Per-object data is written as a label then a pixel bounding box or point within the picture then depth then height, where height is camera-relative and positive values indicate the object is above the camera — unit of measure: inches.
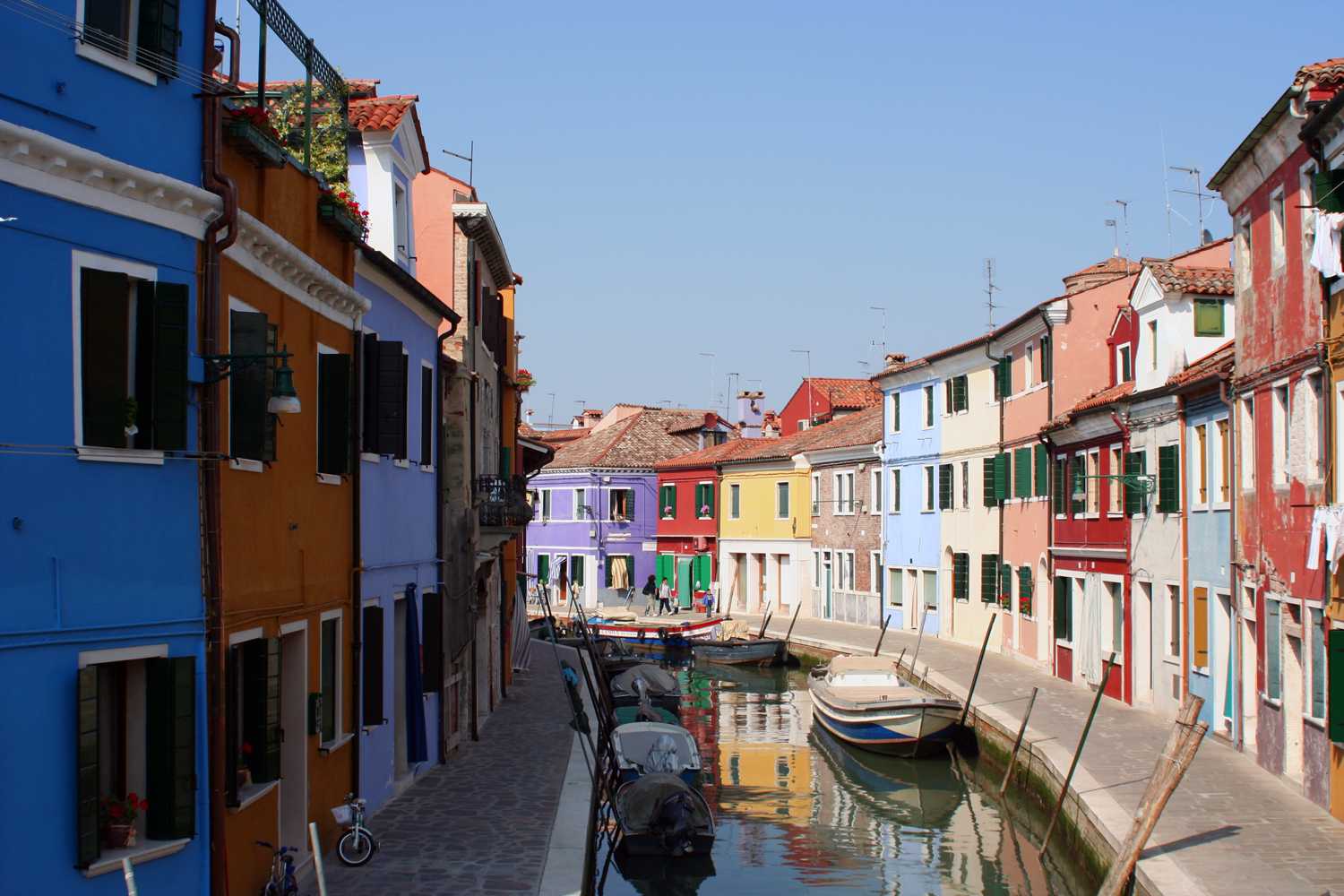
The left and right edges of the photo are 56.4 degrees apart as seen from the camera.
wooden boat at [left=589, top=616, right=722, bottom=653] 1558.8 -170.9
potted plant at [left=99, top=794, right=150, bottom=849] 306.8 -79.6
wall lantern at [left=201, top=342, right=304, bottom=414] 333.1 +33.4
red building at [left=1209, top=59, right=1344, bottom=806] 544.4 +37.0
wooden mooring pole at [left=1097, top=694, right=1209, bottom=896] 454.9 -106.1
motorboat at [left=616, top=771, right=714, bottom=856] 603.8 -156.5
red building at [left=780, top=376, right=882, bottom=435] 1991.1 +158.7
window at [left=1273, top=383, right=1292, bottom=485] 603.8 +29.5
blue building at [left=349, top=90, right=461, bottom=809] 510.3 +11.7
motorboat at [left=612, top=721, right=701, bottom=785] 674.8 -138.8
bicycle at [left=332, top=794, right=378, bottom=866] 444.8 -122.2
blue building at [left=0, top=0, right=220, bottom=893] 284.0 +12.8
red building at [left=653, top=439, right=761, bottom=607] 2005.4 -35.8
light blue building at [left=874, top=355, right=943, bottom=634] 1446.9 +2.6
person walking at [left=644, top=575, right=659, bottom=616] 2010.2 -154.9
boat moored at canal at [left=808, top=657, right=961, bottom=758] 868.6 -153.6
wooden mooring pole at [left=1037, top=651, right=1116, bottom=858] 581.0 -140.1
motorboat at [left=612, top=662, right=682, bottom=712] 990.4 -153.1
